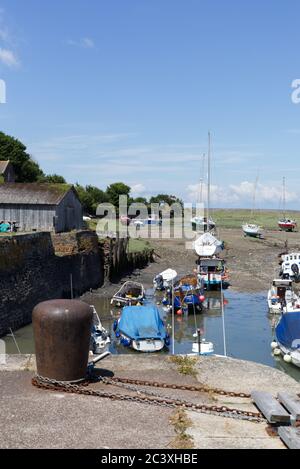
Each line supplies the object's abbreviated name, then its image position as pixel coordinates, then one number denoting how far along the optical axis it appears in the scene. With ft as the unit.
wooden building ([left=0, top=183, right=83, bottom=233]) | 126.31
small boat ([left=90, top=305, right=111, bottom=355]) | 73.48
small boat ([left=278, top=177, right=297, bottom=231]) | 354.54
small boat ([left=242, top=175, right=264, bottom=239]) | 296.92
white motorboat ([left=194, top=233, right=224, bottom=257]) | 171.66
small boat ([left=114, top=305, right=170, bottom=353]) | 77.56
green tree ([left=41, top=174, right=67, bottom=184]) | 296.46
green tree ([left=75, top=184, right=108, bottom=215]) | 302.66
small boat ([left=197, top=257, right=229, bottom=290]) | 142.61
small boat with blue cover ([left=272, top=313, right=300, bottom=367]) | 73.05
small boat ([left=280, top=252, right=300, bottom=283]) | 148.77
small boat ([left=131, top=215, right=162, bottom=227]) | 323.61
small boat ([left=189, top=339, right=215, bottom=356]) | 69.31
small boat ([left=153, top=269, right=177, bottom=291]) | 136.08
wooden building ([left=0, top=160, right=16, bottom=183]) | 212.91
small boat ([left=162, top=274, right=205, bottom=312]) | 110.42
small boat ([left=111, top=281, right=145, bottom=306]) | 110.93
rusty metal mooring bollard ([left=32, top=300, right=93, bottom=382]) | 32.58
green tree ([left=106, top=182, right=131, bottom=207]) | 387.96
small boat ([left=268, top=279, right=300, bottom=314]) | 104.42
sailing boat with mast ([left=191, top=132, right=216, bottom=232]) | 316.60
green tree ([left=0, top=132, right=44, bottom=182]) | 260.62
